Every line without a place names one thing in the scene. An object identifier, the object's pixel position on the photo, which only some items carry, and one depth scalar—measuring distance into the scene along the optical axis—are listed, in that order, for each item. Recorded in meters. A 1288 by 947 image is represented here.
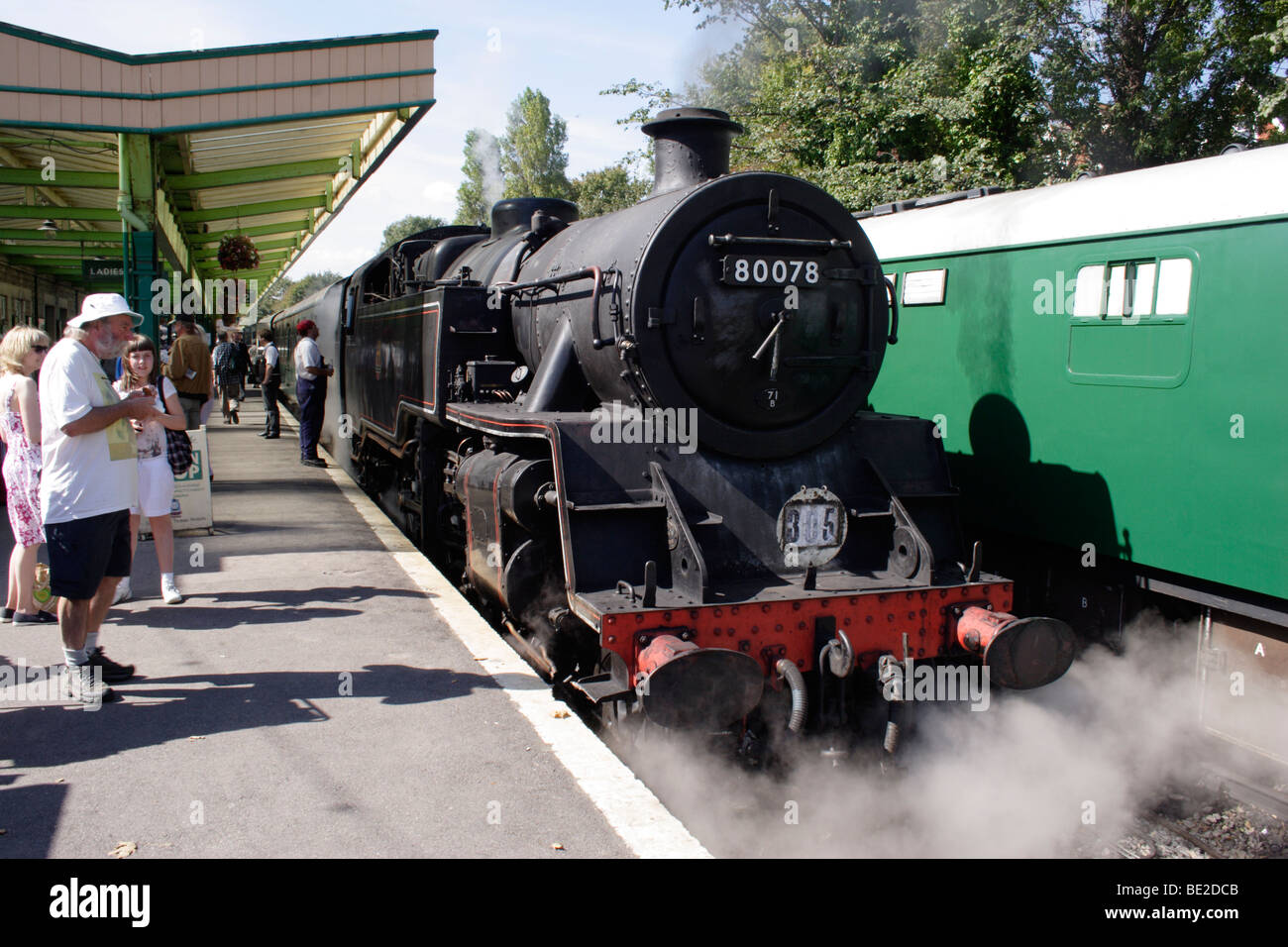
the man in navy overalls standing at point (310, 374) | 11.42
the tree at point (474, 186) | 57.00
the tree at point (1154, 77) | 14.64
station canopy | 8.48
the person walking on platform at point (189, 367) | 8.05
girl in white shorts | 5.63
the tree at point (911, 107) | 13.57
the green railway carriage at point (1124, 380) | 4.69
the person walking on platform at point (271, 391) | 14.77
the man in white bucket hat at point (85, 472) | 4.05
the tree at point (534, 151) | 52.31
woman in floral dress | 5.03
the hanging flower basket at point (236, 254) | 14.73
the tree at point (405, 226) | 83.31
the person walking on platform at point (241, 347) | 15.89
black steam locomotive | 4.03
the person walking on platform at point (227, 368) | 15.42
